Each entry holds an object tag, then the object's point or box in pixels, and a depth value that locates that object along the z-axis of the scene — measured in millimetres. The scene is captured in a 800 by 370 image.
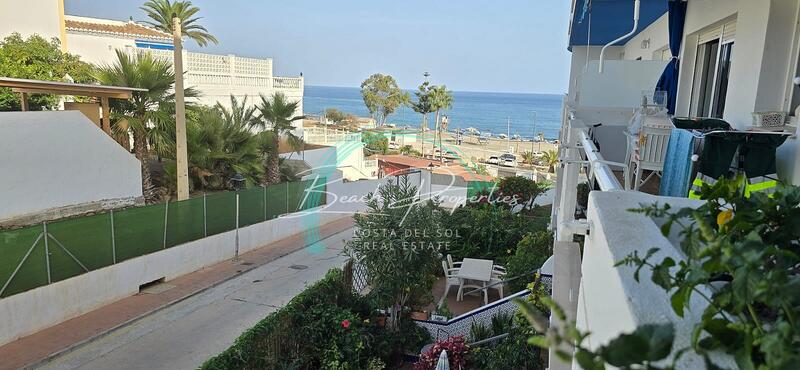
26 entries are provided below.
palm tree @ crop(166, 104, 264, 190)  16016
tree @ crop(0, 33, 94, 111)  18062
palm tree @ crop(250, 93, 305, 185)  17688
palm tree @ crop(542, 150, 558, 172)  44662
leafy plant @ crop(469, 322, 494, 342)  8521
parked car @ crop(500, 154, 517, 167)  57406
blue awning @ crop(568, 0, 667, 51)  8894
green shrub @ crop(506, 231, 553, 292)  10469
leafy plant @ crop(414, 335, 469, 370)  7581
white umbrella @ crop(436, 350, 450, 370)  6770
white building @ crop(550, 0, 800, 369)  1405
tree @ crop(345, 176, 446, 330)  8953
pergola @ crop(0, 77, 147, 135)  12031
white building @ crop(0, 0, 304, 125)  22312
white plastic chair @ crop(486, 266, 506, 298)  10508
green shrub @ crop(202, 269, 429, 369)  7523
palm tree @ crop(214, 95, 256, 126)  16891
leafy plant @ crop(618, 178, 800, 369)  877
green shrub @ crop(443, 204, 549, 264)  13805
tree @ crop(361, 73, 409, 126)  78875
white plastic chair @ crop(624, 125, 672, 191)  4590
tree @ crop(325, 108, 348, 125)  76750
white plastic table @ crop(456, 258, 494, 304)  10609
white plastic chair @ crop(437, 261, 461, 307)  11025
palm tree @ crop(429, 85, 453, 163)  53750
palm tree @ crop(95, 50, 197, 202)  14438
